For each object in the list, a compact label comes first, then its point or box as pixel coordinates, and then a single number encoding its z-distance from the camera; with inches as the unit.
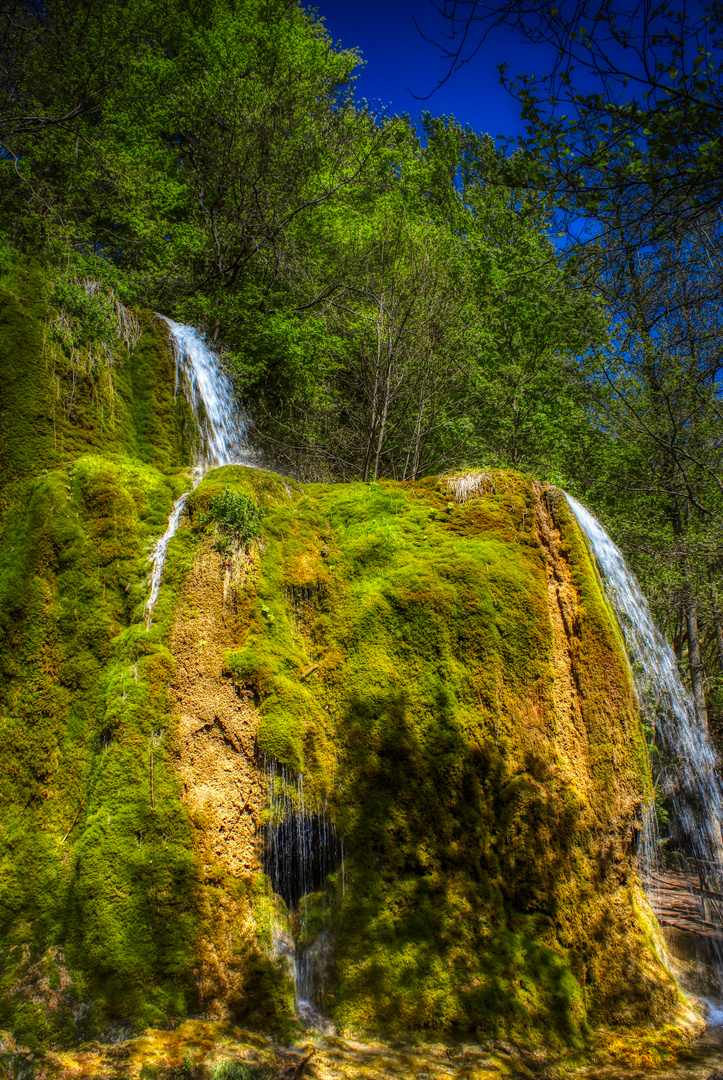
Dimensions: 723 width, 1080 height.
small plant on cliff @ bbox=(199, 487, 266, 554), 216.8
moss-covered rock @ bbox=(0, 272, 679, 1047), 163.8
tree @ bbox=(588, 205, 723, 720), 423.5
